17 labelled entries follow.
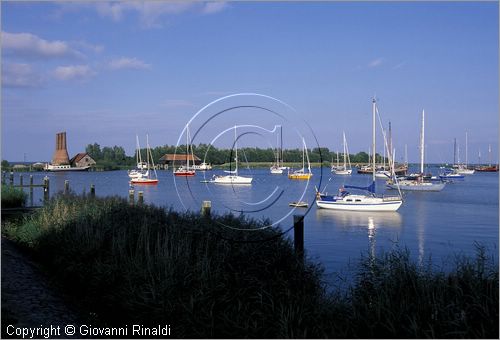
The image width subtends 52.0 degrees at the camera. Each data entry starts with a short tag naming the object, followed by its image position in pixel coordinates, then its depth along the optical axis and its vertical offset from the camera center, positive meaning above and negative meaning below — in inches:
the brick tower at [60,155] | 5921.8 +47.6
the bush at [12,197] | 992.2 -77.9
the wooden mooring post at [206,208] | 549.6 -55.2
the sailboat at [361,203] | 1634.0 -137.3
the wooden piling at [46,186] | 1206.7 -65.7
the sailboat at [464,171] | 5316.4 -109.0
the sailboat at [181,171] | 3160.7 -73.5
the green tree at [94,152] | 7213.6 +100.9
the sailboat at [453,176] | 4231.8 -129.3
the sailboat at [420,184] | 2691.9 -125.7
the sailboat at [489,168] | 6563.0 -98.2
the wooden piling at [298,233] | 467.2 -67.2
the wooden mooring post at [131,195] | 916.0 -65.6
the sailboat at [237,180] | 2547.0 -105.3
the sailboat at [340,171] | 4215.1 -96.3
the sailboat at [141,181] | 3320.4 -140.7
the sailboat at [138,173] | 3433.6 -97.5
